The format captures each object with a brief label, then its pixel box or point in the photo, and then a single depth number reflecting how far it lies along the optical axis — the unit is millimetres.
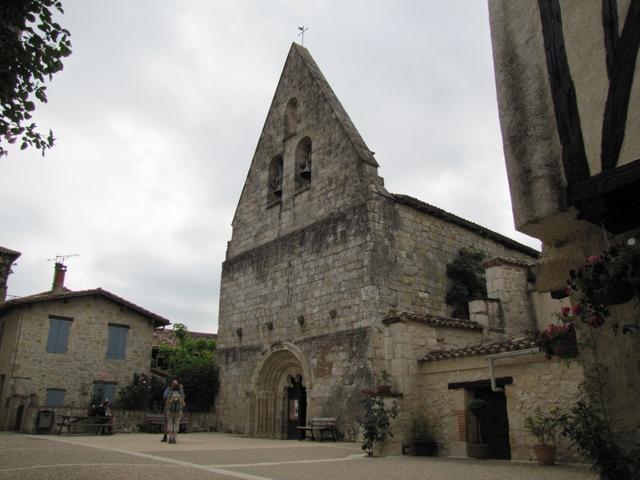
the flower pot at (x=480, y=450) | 8719
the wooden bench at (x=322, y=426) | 12133
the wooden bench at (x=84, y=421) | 14188
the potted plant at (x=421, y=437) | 9570
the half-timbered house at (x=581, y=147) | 3629
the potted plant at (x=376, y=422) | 9406
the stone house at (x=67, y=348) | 17484
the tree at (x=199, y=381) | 17031
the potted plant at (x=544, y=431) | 7637
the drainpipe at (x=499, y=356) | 8367
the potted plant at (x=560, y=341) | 4664
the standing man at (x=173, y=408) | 11688
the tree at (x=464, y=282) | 14008
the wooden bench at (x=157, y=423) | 15608
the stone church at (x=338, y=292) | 10352
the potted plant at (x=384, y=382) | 9820
